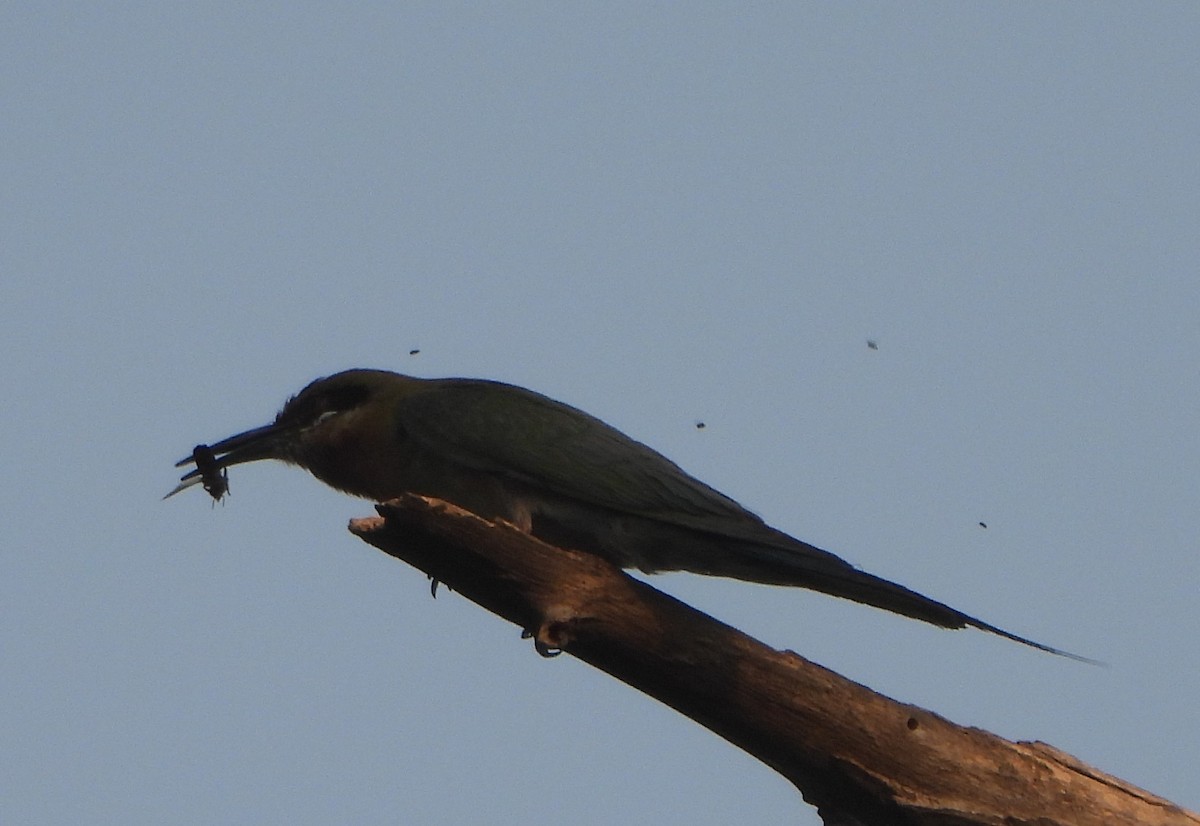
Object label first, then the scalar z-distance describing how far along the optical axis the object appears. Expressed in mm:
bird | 12695
